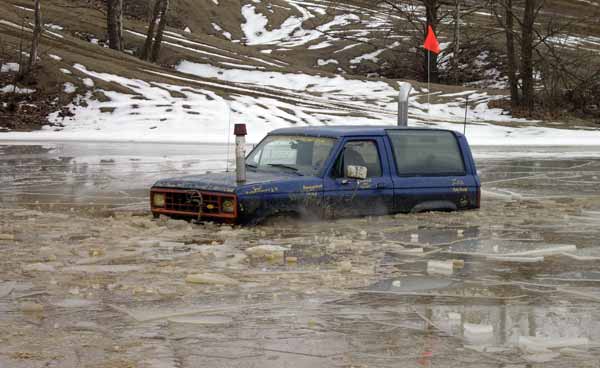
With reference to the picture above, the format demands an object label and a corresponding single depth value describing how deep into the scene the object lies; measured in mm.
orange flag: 29419
